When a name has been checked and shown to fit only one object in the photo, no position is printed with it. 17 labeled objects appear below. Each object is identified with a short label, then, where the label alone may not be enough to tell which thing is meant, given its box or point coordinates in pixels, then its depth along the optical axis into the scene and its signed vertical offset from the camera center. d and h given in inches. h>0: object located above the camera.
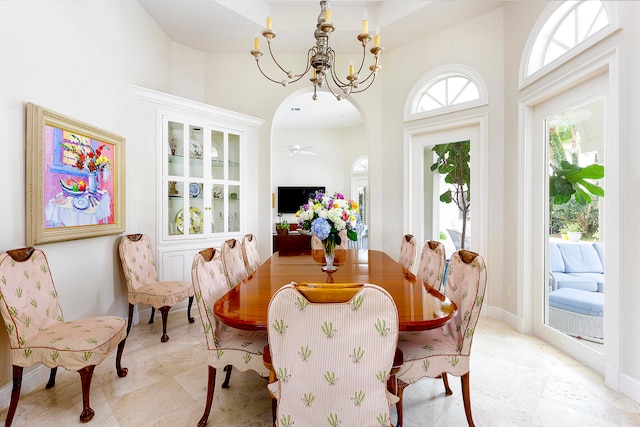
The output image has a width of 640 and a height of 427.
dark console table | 188.9 -18.8
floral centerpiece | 83.4 -1.7
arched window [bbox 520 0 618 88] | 80.6 +57.1
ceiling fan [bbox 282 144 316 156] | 256.5 +56.9
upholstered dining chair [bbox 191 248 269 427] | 59.3 -27.5
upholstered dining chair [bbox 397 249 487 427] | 57.2 -28.0
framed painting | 75.3 +10.7
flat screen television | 321.4 +18.9
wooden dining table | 49.5 -17.3
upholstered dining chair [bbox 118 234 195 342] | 103.0 -26.6
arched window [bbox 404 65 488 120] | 129.6 +57.4
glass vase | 87.0 -11.2
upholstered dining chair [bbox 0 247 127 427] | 62.7 -27.7
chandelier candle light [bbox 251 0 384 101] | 73.2 +45.1
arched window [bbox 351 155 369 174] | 318.0 +52.6
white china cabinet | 126.6 +17.2
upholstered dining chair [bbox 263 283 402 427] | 38.9 -19.2
